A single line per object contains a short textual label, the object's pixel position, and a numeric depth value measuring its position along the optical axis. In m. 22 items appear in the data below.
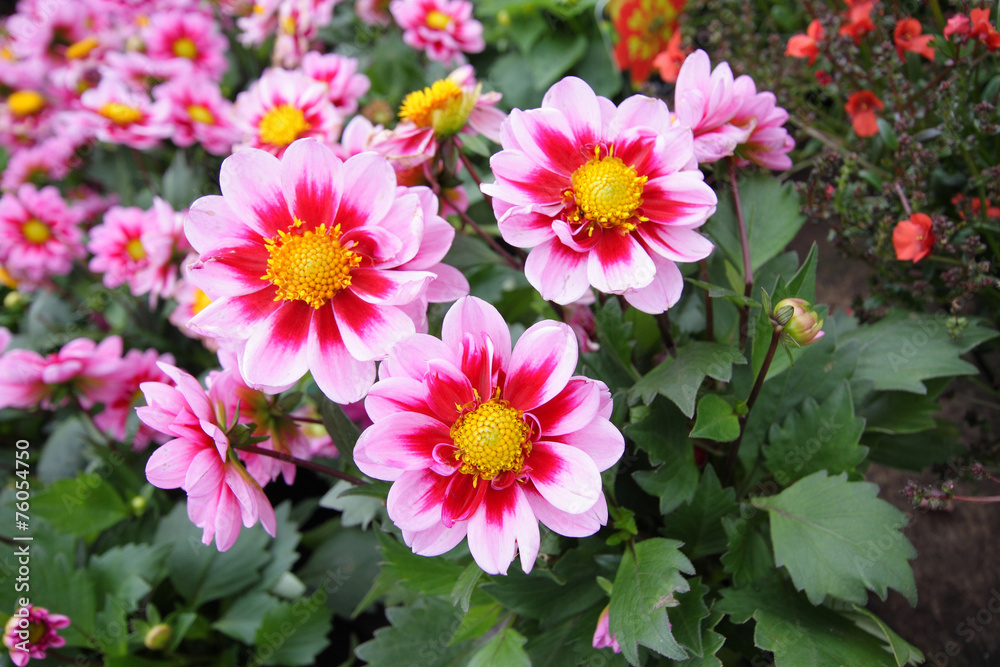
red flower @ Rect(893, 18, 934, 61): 0.51
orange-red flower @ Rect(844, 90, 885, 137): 0.52
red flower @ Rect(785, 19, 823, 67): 0.53
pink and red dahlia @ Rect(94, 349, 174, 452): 0.61
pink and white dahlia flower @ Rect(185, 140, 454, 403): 0.41
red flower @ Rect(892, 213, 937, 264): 0.48
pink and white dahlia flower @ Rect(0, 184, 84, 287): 0.76
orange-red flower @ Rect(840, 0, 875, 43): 0.52
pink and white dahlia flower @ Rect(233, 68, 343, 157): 0.56
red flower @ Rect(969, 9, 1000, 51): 0.47
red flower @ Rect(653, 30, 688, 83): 0.57
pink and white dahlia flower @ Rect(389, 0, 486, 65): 0.70
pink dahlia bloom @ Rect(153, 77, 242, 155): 0.73
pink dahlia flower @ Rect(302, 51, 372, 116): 0.62
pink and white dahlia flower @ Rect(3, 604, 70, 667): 0.50
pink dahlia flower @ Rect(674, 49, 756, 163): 0.42
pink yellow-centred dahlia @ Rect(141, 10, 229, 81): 0.85
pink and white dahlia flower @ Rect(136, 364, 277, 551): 0.41
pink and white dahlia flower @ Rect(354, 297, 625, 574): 0.39
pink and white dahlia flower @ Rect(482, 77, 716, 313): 0.40
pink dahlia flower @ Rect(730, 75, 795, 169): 0.44
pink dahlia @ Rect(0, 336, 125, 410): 0.58
